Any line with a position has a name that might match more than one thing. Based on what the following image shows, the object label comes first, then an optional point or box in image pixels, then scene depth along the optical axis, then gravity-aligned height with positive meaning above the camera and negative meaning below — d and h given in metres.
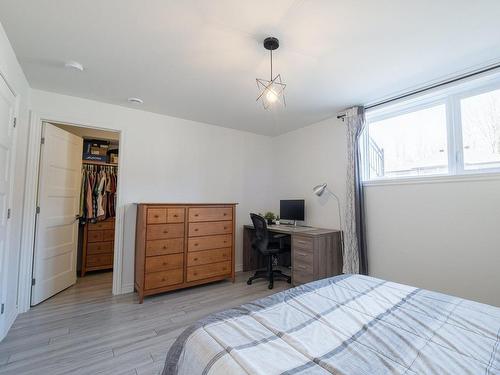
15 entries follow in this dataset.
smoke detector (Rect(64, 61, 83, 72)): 2.17 +1.26
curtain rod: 2.18 +1.25
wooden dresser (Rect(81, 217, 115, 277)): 3.76 -0.72
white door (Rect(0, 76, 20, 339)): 1.91 +0.08
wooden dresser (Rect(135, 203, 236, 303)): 2.84 -0.57
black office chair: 3.28 -0.62
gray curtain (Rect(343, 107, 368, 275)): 2.96 -0.02
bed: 0.79 -0.54
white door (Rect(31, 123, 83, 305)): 2.77 -0.16
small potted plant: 4.12 -0.25
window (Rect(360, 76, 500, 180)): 2.25 +0.76
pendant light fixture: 1.84 +1.27
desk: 2.98 -0.66
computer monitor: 3.78 -0.11
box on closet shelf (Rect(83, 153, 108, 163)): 3.93 +0.73
